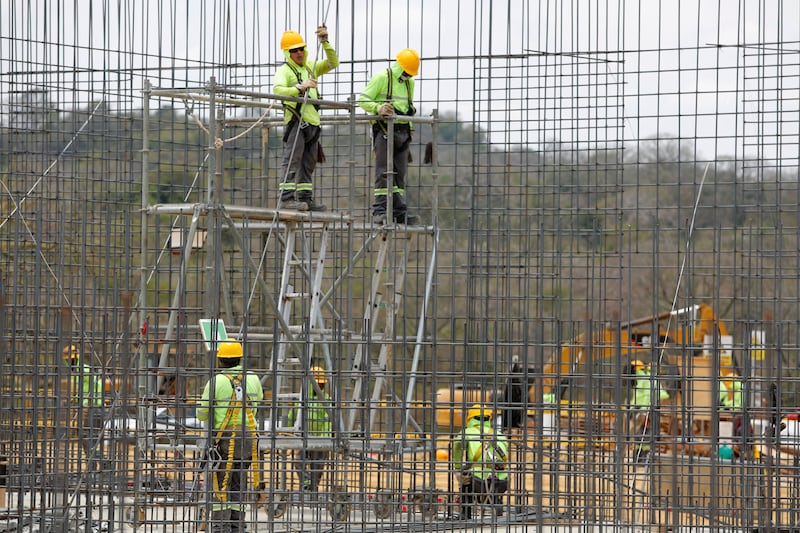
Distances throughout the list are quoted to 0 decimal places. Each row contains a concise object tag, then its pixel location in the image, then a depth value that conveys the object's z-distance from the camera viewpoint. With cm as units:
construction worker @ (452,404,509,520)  1731
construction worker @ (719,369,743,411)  3203
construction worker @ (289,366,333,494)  1545
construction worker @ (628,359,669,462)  1564
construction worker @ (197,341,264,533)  1587
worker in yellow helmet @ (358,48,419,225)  2236
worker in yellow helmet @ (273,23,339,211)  2114
